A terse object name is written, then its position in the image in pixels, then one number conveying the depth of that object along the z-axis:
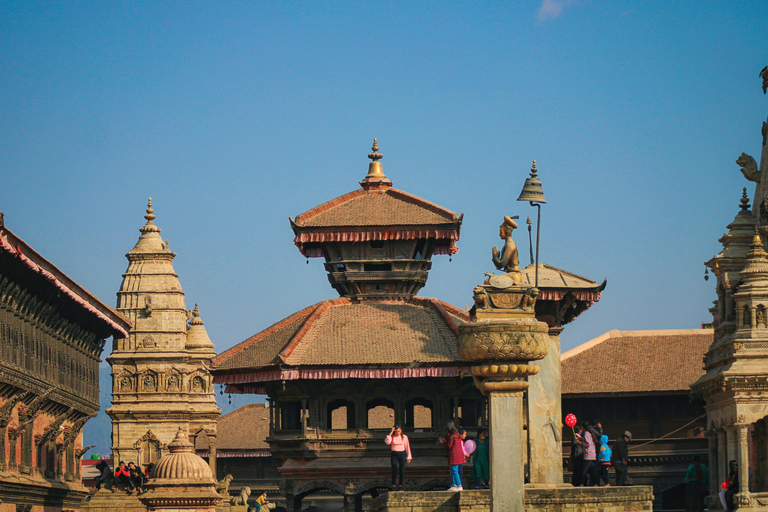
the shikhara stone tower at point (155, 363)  77.56
